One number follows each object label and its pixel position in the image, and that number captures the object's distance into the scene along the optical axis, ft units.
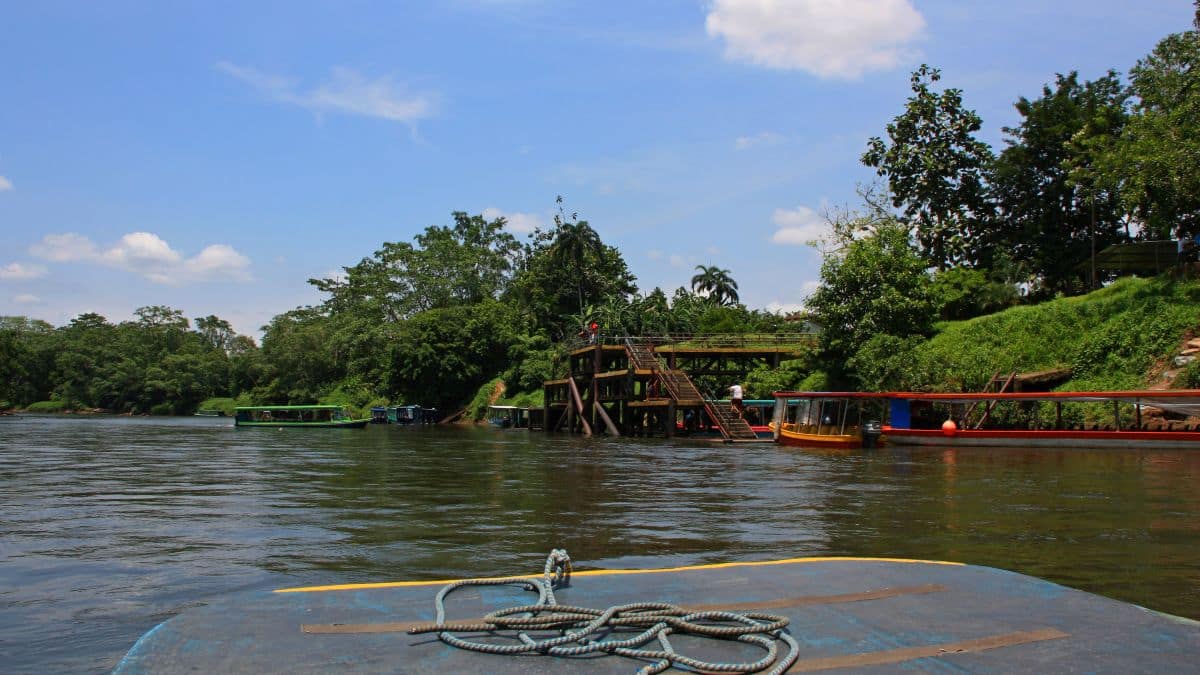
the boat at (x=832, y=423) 101.04
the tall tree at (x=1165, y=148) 97.91
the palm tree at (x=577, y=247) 228.84
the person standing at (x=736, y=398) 125.97
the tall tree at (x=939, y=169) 158.71
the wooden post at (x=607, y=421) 141.18
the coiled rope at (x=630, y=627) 11.64
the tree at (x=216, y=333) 389.60
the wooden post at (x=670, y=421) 132.16
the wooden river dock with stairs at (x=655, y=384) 132.57
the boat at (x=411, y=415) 233.55
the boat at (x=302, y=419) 188.03
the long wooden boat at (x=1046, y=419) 87.92
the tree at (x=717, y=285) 272.10
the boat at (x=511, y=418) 201.26
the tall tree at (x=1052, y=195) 151.64
